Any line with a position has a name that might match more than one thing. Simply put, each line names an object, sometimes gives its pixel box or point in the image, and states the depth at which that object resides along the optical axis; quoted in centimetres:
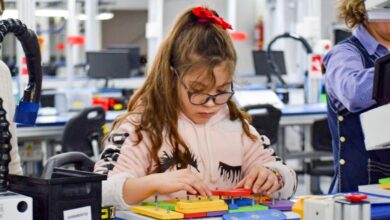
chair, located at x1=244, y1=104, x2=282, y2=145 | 559
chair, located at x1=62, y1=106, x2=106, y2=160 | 538
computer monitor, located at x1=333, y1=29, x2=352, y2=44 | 929
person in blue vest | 229
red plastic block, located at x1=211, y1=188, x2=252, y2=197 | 187
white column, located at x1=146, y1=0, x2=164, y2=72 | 748
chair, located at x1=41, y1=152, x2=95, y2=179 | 233
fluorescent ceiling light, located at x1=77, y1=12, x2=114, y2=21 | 1533
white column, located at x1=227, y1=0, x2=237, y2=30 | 1002
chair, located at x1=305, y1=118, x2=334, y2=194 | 571
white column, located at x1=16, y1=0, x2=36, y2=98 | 521
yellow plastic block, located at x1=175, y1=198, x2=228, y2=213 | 169
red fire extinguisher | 1556
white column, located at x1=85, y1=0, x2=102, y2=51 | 1228
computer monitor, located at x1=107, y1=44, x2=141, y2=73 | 1206
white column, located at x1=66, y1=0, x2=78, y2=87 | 917
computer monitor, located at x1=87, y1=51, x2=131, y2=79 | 915
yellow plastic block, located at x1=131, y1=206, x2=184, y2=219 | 166
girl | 211
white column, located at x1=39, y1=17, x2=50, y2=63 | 1507
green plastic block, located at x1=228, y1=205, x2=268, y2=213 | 173
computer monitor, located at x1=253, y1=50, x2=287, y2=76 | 990
